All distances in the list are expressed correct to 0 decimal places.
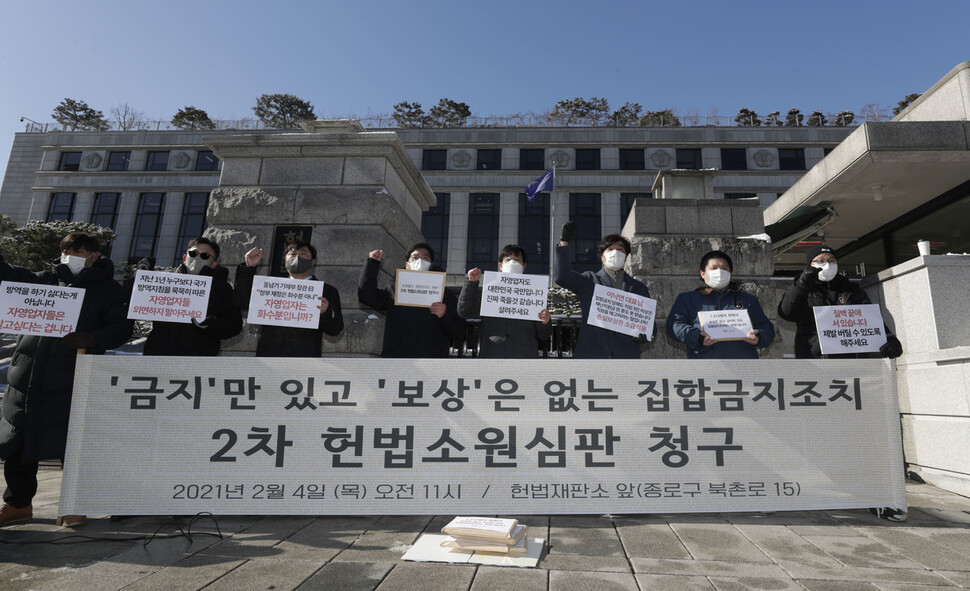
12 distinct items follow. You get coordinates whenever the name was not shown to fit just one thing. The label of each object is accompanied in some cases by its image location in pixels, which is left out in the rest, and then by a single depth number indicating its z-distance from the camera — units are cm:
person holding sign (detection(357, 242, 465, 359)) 465
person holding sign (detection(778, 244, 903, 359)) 468
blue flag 2153
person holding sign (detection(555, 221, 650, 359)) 458
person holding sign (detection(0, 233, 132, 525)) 376
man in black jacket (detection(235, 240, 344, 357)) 445
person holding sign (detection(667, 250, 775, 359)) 432
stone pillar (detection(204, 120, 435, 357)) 632
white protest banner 365
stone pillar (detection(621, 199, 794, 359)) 672
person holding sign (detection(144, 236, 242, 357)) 433
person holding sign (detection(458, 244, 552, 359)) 454
